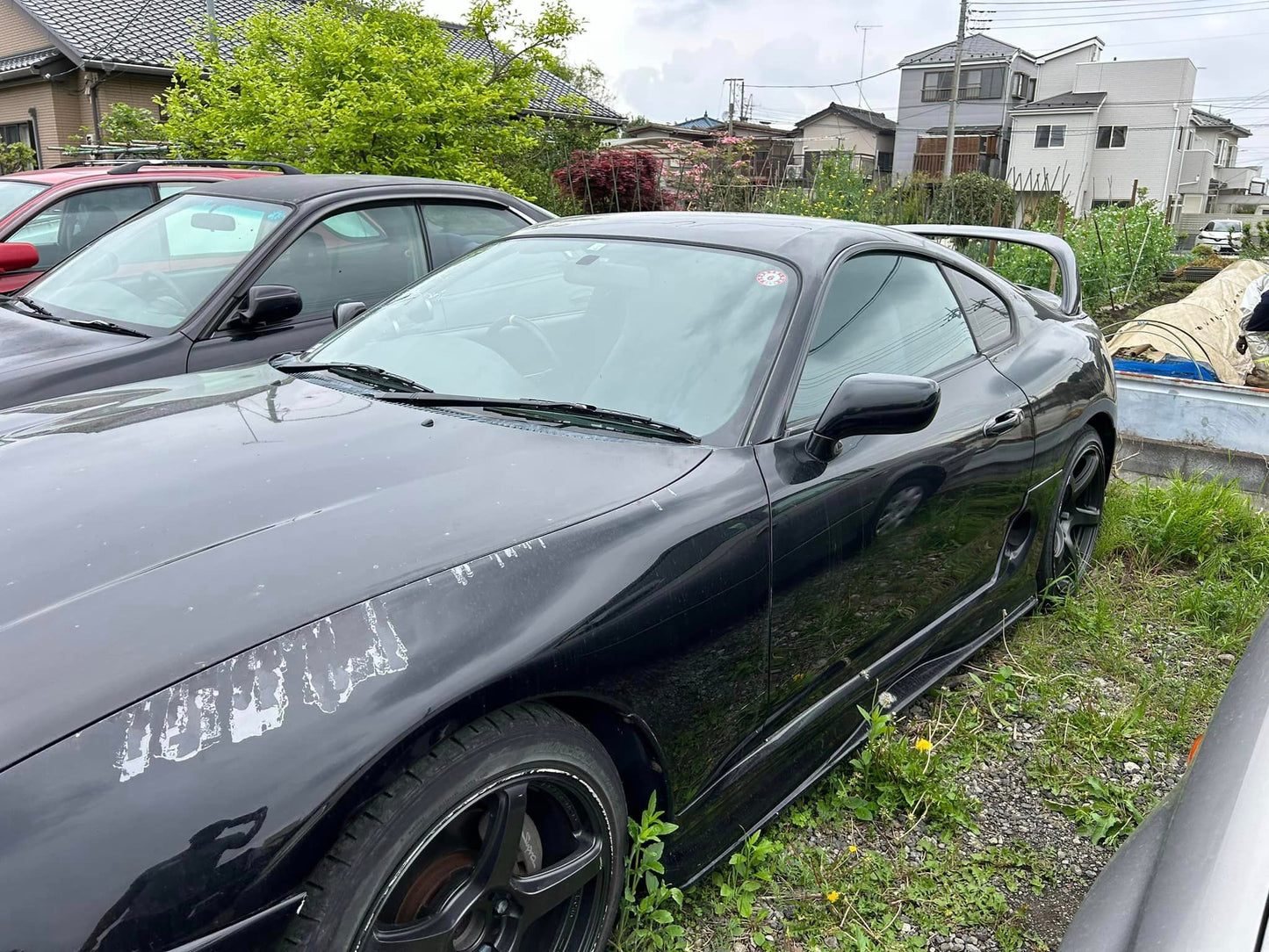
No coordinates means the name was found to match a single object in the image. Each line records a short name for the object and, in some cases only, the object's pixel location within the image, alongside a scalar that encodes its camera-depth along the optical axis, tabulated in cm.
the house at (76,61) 1984
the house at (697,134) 1245
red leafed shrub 1265
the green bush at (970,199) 1165
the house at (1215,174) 5519
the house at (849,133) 5209
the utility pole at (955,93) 3438
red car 539
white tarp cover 653
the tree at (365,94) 767
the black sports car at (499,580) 127
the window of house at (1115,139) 5047
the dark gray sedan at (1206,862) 104
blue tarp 598
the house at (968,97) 4853
